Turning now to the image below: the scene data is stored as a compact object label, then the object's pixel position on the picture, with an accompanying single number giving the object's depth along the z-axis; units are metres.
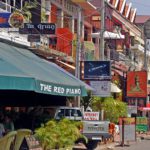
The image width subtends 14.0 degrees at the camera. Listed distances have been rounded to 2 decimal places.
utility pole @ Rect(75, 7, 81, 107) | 32.74
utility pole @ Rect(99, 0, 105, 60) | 36.72
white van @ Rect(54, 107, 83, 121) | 26.91
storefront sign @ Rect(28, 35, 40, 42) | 30.63
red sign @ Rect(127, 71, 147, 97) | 49.56
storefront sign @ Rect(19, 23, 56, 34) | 25.88
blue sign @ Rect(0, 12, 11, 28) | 25.16
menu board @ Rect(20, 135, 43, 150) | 16.56
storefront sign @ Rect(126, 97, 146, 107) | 63.84
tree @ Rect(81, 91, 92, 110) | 36.06
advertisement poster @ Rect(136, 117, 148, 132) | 43.78
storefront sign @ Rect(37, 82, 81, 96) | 15.82
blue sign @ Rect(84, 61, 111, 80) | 33.53
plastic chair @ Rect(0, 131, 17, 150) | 14.56
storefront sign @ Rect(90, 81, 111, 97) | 33.56
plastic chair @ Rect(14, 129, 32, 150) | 15.54
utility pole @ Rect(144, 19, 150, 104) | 90.06
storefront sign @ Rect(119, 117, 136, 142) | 31.00
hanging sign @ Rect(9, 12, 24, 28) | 24.94
